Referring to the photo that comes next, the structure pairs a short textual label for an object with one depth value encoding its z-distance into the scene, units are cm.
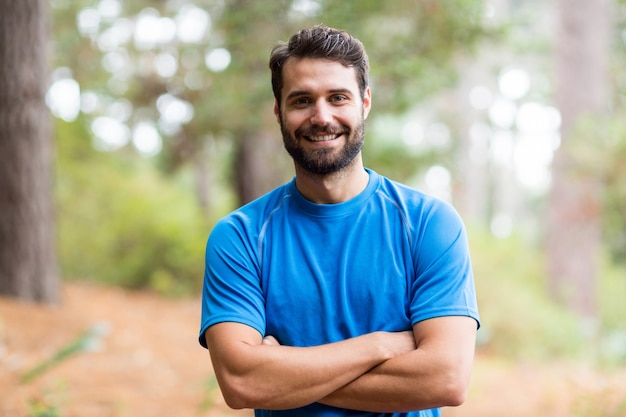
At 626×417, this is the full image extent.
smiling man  254
